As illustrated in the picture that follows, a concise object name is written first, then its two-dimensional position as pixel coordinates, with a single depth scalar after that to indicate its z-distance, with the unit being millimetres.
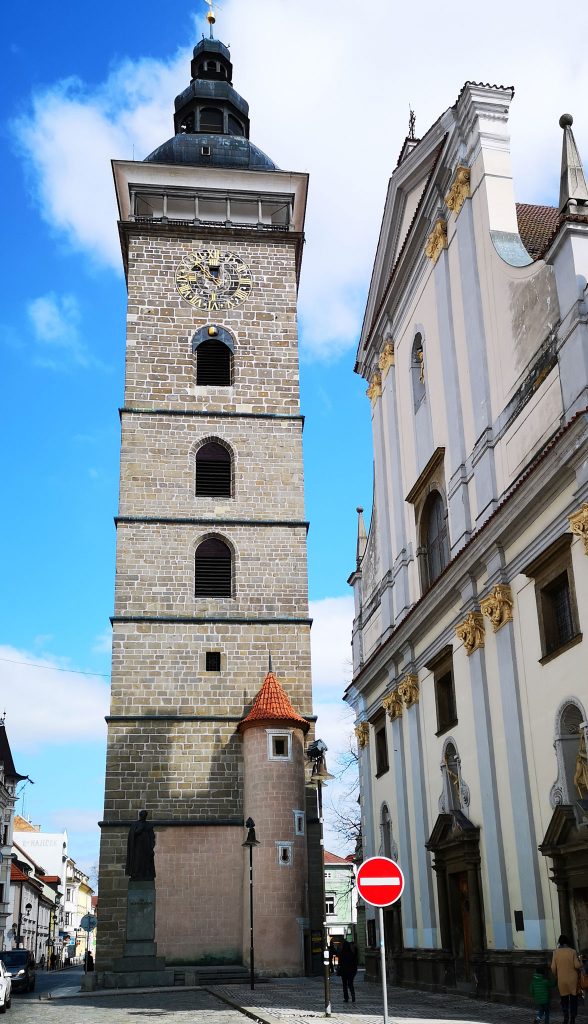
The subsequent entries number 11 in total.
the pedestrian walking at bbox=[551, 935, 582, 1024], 11711
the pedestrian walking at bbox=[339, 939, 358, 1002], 18078
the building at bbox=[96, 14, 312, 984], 28333
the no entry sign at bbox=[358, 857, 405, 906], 9359
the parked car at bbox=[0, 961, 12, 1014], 18703
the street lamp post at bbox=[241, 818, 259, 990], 22236
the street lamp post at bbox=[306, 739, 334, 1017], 17891
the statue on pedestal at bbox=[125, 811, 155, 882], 27453
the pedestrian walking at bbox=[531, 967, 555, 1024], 11938
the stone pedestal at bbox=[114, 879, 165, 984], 26250
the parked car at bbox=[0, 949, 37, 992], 28623
